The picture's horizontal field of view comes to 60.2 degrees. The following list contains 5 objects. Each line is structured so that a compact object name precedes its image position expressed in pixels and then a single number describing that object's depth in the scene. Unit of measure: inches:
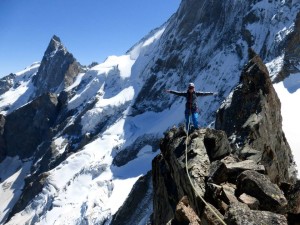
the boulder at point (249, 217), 269.0
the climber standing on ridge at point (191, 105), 524.4
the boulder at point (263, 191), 324.6
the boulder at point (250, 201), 317.6
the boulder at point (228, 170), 380.7
